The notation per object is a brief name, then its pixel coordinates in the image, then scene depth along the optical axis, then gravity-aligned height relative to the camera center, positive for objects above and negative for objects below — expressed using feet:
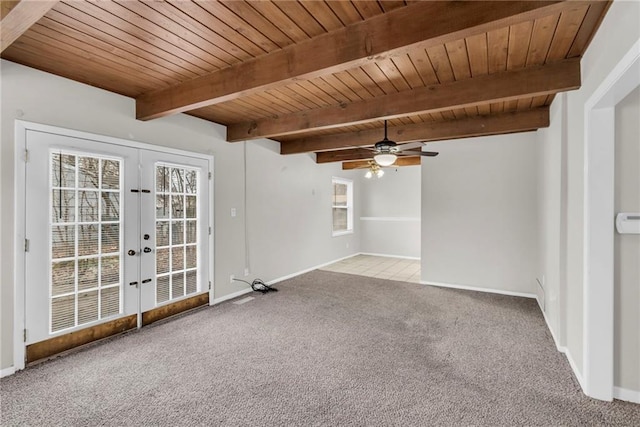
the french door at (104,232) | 8.80 -0.67
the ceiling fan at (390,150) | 12.40 +2.59
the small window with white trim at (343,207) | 26.48 +0.39
